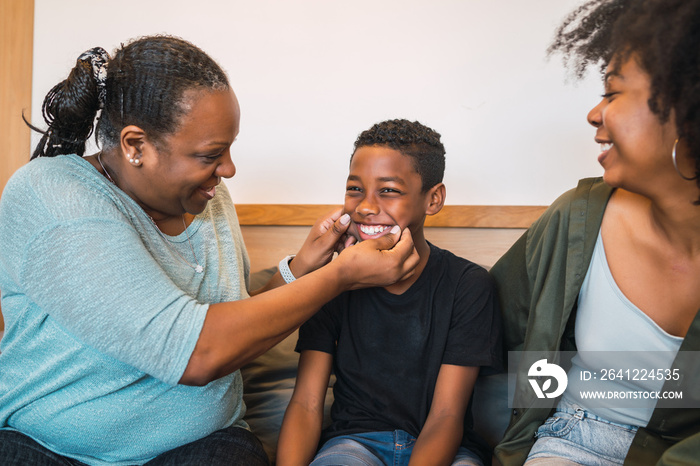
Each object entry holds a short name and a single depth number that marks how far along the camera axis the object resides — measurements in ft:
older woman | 3.32
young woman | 3.37
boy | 4.39
